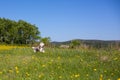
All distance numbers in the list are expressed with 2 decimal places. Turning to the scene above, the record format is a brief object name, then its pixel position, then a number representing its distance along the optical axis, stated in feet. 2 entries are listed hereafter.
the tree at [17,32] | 132.21
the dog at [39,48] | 31.57
